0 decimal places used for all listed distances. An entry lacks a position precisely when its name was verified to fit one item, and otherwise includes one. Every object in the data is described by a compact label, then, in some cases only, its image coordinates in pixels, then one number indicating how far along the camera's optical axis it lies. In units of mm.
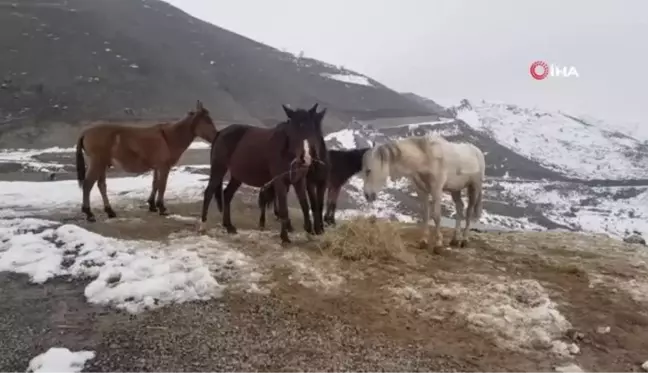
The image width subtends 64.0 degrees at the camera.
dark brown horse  7137
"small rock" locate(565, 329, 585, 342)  4715
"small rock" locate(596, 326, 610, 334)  4871
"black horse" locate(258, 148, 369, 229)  11211
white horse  7516
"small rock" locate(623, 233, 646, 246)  11986
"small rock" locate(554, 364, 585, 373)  4112
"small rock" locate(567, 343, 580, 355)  4453
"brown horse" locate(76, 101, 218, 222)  9391
